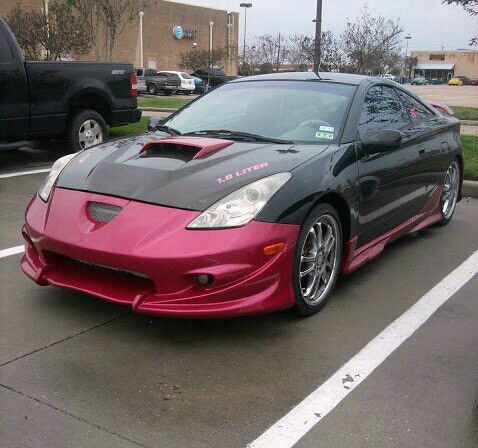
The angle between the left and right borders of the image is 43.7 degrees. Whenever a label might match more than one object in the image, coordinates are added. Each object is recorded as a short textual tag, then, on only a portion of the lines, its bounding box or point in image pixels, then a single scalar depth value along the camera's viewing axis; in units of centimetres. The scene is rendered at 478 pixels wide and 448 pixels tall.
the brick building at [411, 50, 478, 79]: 10881
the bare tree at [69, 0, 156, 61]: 1991
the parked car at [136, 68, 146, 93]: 3228
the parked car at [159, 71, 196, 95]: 3462
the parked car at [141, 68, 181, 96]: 3394
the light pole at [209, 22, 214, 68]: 6391
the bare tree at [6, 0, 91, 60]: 2198
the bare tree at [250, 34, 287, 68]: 3175
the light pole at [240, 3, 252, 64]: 5756
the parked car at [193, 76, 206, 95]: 3612
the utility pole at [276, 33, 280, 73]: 3104
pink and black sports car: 308
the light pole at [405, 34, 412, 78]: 9338
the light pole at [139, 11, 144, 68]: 5603
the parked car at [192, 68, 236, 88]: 3924
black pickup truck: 780
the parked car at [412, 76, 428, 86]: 8270
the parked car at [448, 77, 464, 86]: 8356
